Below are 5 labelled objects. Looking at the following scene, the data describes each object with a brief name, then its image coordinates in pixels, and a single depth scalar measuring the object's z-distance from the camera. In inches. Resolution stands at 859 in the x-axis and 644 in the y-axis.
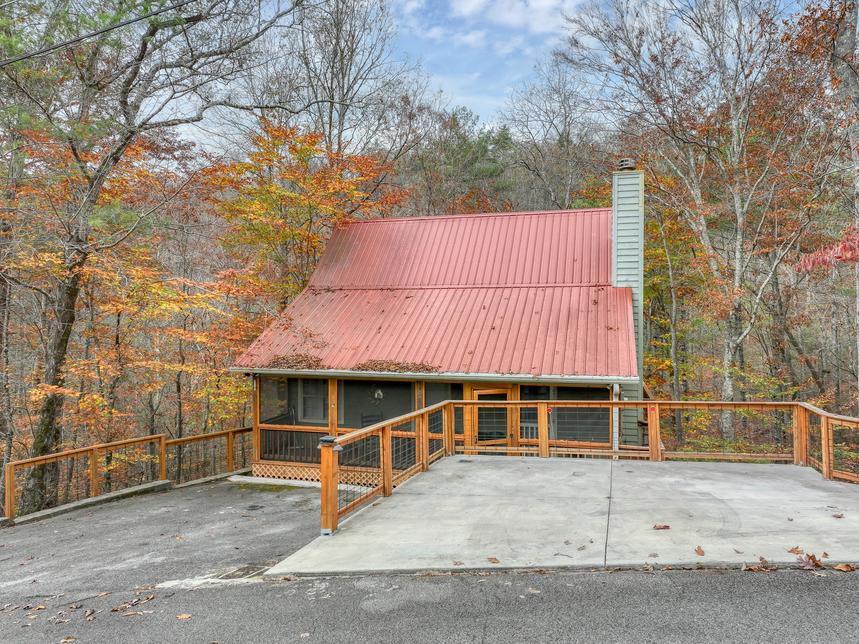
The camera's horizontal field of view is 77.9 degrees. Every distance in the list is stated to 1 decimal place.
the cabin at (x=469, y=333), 365.7
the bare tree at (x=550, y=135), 738.8
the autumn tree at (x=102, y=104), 372.8
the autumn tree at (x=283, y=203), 515.5
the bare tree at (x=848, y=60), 319.6
